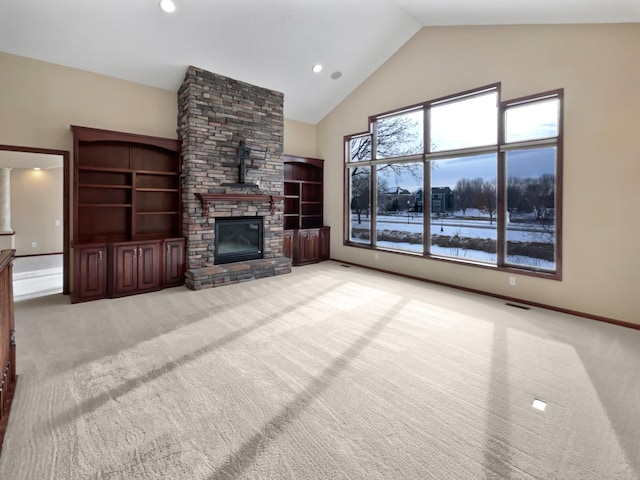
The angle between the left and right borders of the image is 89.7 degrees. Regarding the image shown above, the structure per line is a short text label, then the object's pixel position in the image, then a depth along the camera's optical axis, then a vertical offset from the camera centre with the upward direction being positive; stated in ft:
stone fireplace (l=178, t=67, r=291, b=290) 18.16 +3.99
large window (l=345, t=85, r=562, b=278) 14.73 +3.13
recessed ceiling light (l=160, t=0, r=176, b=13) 13.78 +9.99
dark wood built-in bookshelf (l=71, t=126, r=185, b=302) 15.62 +1.24
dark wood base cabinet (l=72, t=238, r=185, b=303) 15.17 -1.64
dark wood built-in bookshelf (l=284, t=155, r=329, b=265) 24.29 +2.00
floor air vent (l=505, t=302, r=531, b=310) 14.57 -3.23
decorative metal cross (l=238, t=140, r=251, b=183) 19.74 +4.70
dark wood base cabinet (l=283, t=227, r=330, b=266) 23.82 -0.70
